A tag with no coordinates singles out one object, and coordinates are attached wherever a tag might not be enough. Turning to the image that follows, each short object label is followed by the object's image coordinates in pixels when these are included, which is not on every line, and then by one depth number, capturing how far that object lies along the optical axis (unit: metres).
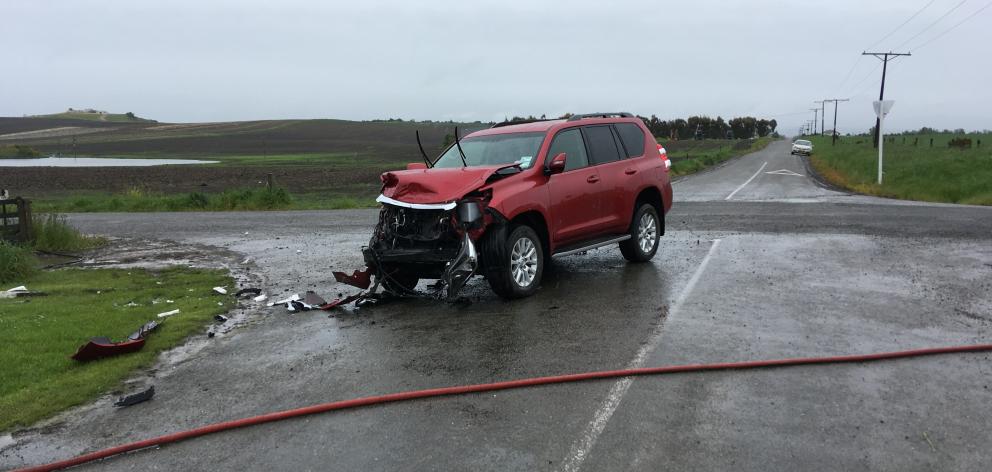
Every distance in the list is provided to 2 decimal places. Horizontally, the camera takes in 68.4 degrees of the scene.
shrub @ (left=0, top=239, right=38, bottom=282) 10.03
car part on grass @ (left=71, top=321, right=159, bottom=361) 6.20
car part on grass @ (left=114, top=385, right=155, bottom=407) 5.19
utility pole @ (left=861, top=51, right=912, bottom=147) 53.26
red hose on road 4.34
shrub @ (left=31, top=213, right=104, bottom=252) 13.33
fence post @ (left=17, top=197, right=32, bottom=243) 12.76
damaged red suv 7.58
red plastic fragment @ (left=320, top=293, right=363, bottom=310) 8.07
